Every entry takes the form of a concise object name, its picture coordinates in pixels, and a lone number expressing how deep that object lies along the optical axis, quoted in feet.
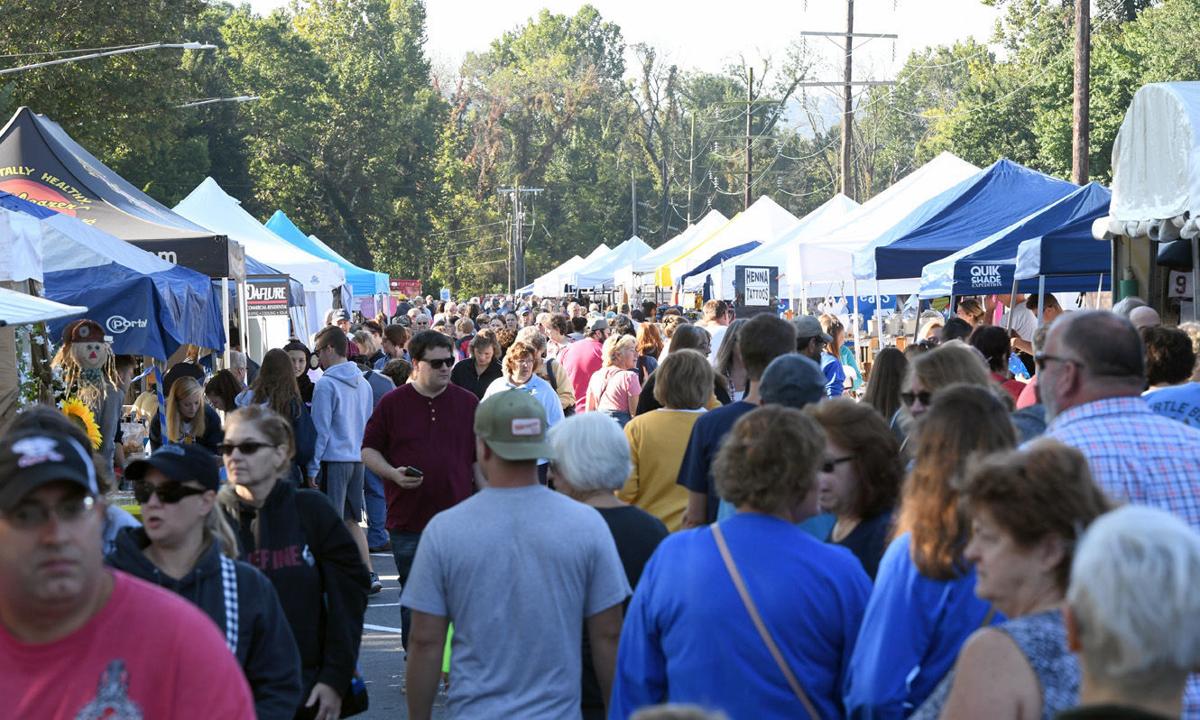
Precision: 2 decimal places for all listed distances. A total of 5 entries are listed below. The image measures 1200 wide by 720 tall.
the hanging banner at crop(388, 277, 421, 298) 241.96
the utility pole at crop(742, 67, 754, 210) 180.14
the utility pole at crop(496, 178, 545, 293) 327.47
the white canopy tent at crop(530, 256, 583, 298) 208.23
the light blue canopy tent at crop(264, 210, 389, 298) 116.06
